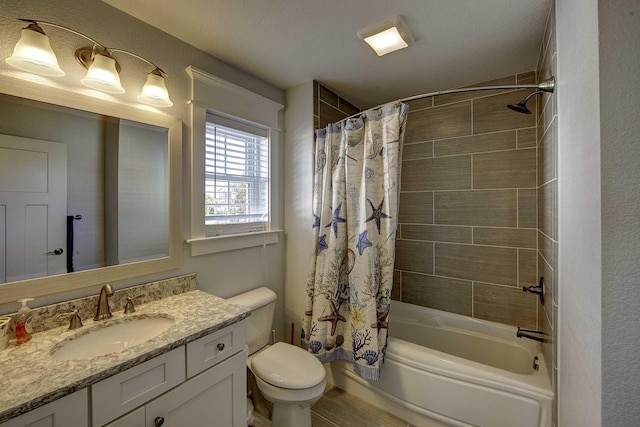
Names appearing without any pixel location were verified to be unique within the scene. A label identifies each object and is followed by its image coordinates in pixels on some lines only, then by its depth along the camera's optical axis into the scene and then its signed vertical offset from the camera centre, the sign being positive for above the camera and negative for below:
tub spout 1.56 -0.74
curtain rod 1.22 +0.63
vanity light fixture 0.99 +0.65
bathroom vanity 0.76 -0.55
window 1.63 +0.34
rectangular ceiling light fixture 1.39 +1.01
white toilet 1.41 -0.90
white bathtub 1.34 -0.99
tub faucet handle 1.63 -0.48
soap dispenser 0.99 -0.42
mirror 1.04 +0.11
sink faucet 1.18 -0.41
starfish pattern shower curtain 1.64 -0.16
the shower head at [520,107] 1.46 +0.60
